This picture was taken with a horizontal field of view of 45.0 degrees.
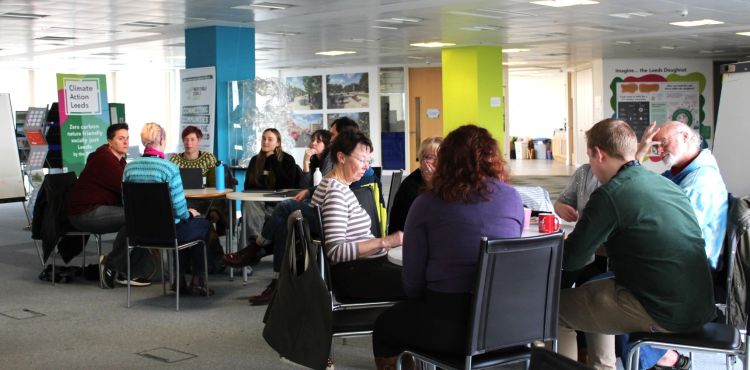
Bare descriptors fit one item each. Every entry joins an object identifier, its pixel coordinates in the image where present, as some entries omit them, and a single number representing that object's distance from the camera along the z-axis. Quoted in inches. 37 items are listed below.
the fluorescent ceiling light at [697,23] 538.9
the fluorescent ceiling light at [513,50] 713.6
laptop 311.7
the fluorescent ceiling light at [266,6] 405.3
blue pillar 466.3
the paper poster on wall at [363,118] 857.5
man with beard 165.8
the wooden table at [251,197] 269.8
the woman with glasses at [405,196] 189.0
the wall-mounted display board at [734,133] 328.8
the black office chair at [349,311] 145.8
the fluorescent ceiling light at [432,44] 637.3
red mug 166.7
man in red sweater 285.9
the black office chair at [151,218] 247.3
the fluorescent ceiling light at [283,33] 532.7
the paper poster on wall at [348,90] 860.6
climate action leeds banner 442.3
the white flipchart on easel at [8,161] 422.6
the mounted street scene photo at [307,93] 884.6
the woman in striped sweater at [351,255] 166.4
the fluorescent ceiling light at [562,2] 425.4
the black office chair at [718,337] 131.0
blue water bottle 307.7
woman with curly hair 123.6
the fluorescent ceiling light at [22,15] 419.4
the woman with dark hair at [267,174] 313.7
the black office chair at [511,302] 119.6
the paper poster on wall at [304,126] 880.9
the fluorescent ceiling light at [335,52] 698.0
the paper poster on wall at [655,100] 842.8
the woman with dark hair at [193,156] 329.7
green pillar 685.3
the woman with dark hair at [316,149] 309.7
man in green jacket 129.9
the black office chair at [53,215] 293.9
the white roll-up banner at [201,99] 464.1
